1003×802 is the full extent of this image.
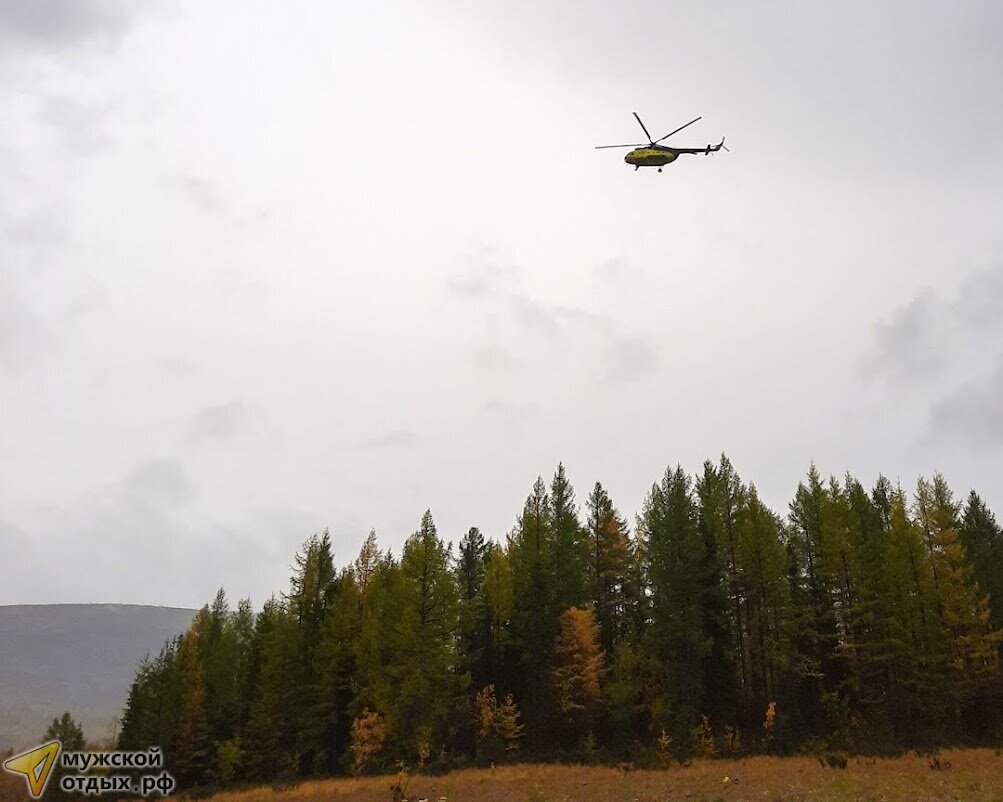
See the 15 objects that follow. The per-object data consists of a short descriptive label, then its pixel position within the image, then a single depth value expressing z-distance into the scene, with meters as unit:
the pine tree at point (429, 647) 40.88
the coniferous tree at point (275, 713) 45.28
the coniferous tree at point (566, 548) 44.78
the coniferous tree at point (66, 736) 42.12
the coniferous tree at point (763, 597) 41.41
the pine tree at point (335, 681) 44.78
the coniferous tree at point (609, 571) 48.16
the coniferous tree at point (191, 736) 47.31
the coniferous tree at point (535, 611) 43.22
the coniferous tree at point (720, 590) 40.84
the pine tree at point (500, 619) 45.41
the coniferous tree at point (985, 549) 45.62
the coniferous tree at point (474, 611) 44.53
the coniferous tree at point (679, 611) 39.81
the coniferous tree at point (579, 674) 41.66
